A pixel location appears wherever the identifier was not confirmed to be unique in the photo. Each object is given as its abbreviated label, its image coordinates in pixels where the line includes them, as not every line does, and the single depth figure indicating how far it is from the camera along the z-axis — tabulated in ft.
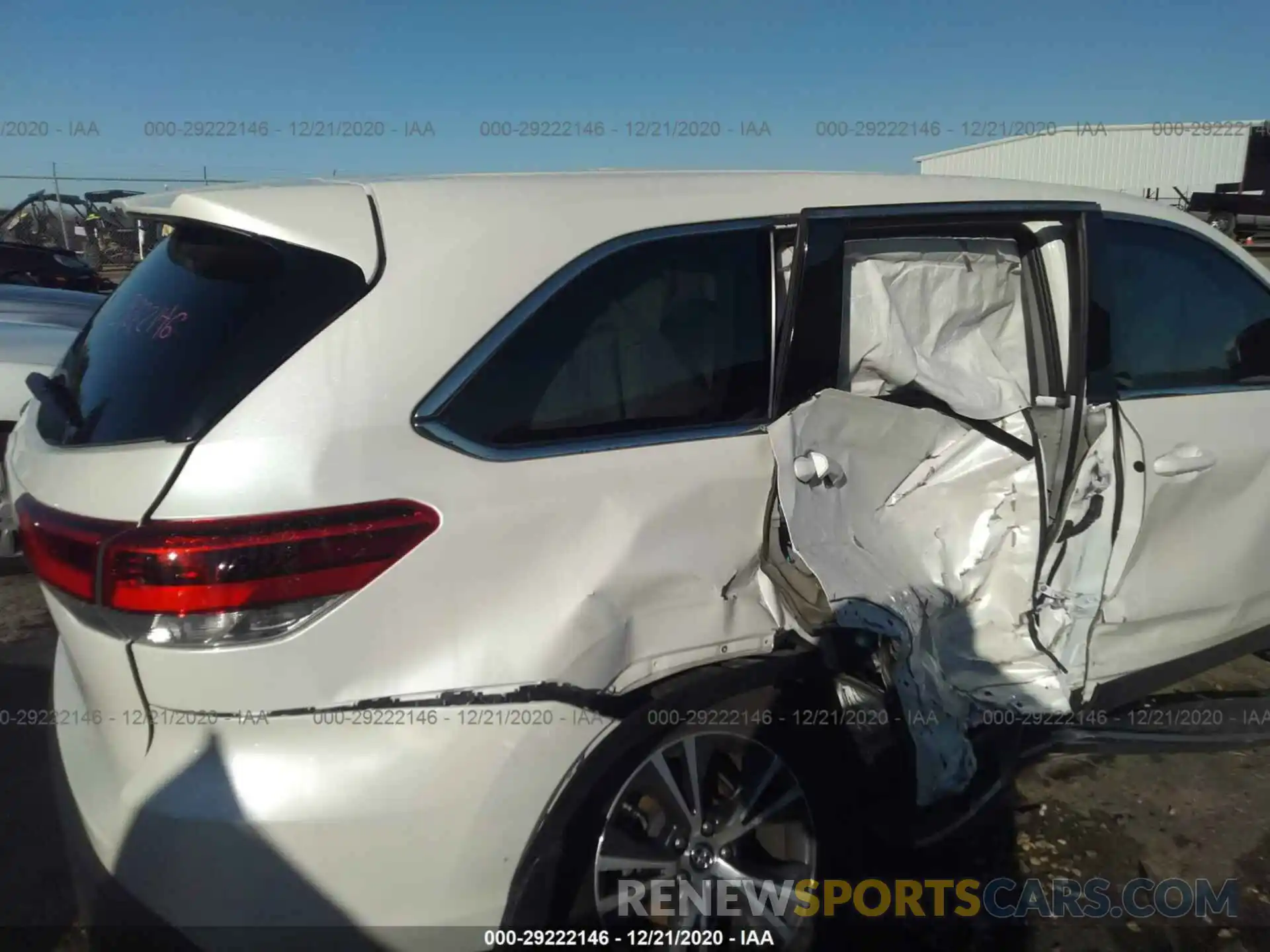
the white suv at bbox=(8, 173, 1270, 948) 5.92
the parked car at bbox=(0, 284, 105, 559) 13.00
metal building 107.14
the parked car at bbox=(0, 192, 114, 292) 35.67
